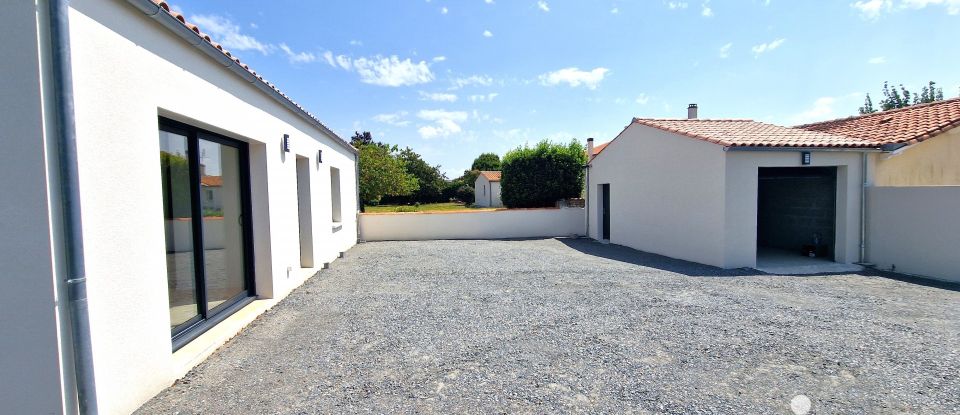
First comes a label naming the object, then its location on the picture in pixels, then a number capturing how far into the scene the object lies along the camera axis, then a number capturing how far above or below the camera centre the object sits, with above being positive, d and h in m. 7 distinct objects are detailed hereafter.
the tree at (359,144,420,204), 23.06 +1.12
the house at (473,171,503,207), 41.97 +0.33
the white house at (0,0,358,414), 2.60 +0.01
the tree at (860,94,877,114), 34.92 +6.62
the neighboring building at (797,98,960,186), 10.13 +0.68
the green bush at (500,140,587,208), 20.58 +0.92
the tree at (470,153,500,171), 63.23 +4.70
